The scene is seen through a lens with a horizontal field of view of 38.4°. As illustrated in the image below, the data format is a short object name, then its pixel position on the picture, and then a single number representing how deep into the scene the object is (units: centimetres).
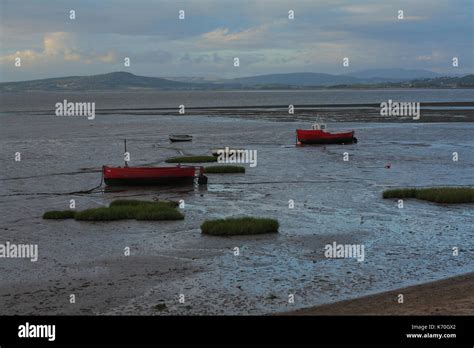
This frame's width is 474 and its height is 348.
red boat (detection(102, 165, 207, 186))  4409
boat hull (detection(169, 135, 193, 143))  7925
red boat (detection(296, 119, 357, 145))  7381
